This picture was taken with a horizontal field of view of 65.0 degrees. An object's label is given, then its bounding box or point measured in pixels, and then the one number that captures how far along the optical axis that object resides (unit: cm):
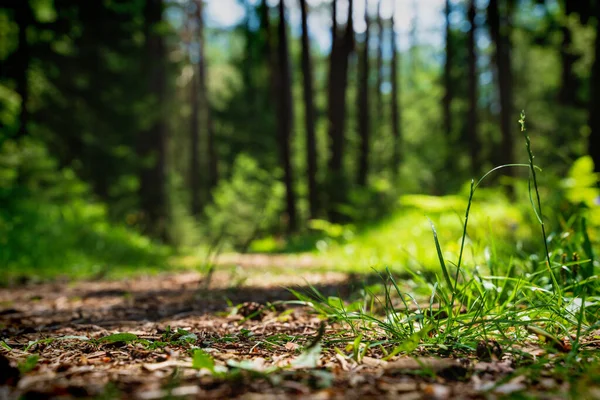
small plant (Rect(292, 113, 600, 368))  149
